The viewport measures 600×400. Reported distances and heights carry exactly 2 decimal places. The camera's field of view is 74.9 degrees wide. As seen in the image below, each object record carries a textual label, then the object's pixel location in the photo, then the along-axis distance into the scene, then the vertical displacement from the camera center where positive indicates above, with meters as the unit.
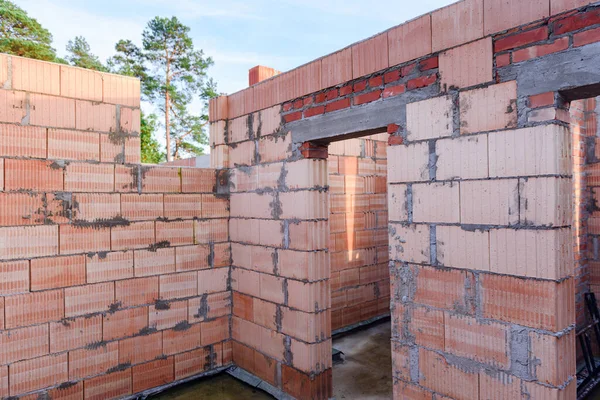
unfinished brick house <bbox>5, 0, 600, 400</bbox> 2.14 -0.17
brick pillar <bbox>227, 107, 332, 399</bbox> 3.50 -0.59
